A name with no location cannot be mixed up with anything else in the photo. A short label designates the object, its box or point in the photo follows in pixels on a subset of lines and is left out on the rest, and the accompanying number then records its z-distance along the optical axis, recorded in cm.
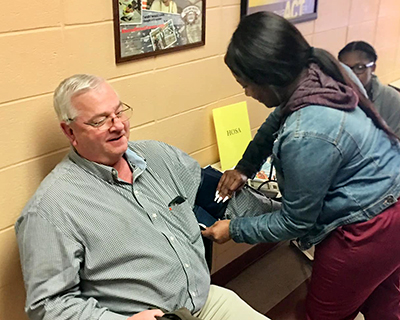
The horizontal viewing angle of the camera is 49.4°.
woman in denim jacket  133
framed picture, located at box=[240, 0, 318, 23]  200
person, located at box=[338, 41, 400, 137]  220
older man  125
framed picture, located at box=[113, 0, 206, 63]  154
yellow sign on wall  210
